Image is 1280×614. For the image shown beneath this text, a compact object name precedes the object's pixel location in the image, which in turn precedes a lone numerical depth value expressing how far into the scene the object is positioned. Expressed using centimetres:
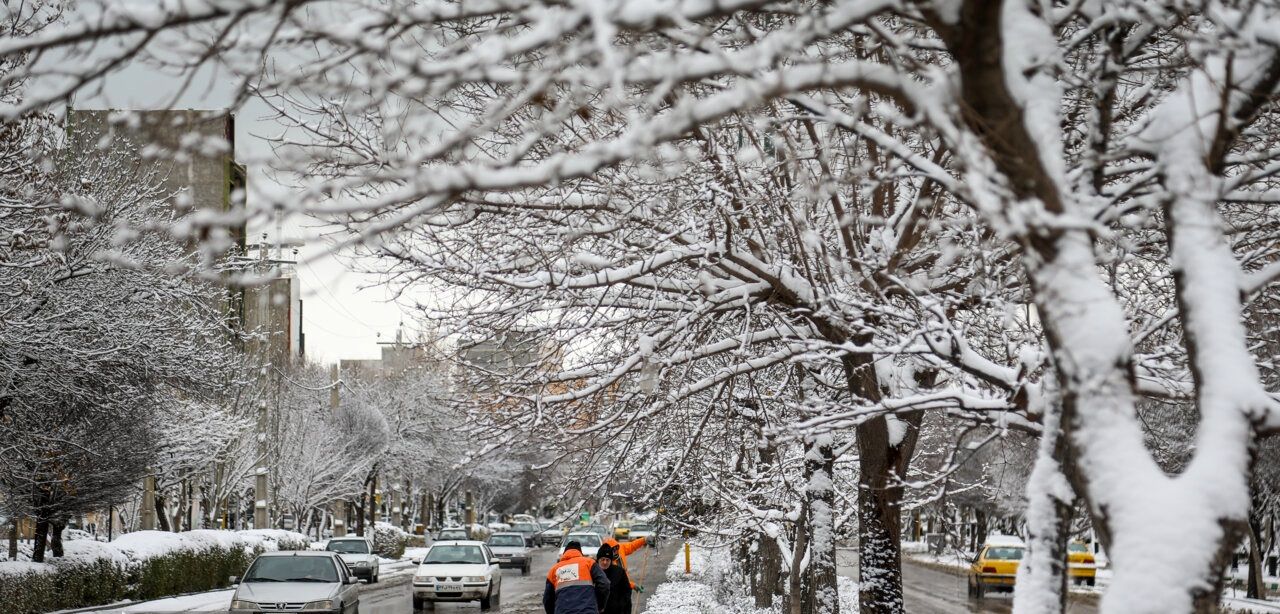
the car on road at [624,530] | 5342
